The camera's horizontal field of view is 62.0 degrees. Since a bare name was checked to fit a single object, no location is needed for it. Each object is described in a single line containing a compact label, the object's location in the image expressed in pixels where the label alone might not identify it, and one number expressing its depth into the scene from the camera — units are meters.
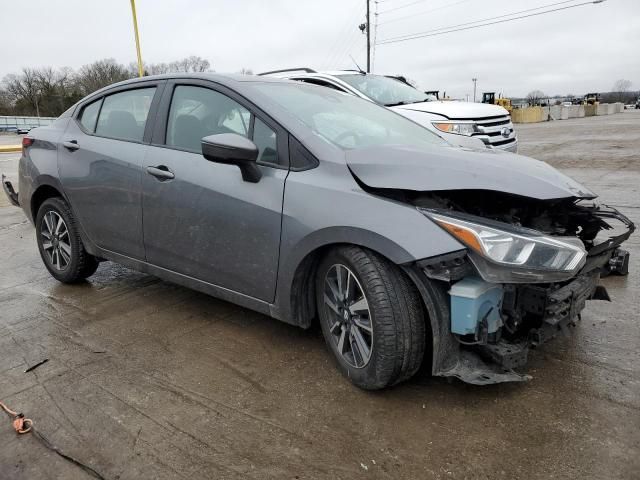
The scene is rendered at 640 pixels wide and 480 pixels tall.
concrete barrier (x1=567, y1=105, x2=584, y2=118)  44.94
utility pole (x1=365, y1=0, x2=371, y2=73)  39.56
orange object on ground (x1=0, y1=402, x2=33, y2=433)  2.45
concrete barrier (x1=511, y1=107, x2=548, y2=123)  38.50
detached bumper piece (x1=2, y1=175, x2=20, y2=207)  5.07
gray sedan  2.36
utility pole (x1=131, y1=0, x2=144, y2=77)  17.62
